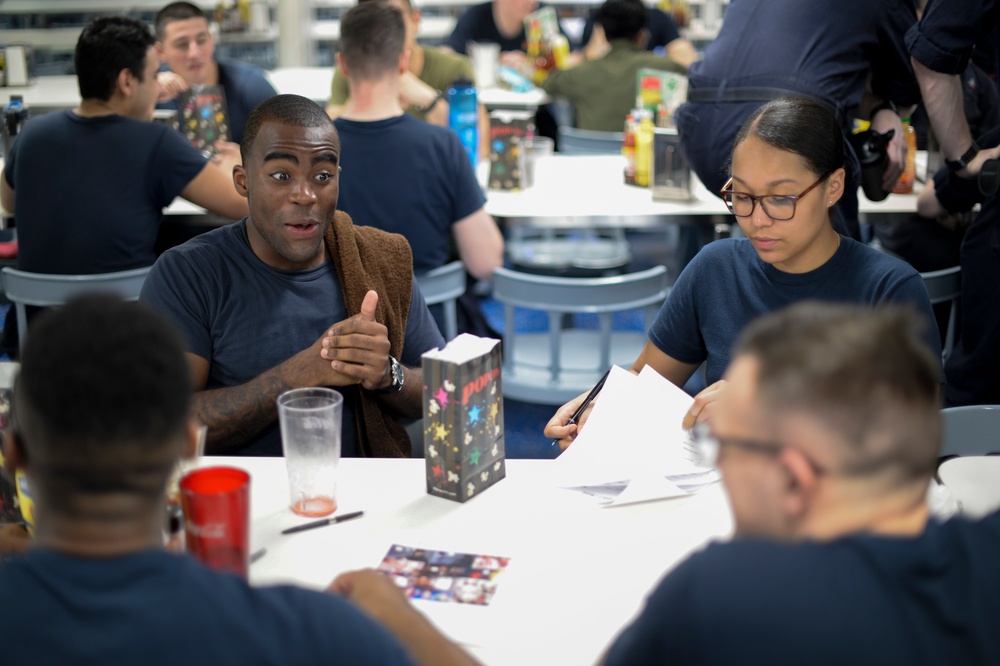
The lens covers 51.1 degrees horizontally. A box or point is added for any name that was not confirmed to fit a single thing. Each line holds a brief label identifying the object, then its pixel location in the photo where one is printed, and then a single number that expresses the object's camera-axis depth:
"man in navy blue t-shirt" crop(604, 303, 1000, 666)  0.89
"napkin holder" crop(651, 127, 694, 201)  3.74
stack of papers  1.68
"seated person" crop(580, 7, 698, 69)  6.79
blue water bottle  4.16
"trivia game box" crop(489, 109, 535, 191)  3.98
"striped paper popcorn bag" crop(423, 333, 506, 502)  1.63
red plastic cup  1.32
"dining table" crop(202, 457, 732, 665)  1.33
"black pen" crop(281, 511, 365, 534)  1.56
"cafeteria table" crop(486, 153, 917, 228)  3.66
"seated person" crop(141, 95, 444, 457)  2.03
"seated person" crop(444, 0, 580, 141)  6.83
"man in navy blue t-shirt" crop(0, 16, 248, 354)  3.17
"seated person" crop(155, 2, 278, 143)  4.25
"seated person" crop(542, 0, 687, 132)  5.55
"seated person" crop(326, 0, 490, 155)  4.40
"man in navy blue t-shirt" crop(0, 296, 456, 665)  0.89
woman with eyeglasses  2.04
